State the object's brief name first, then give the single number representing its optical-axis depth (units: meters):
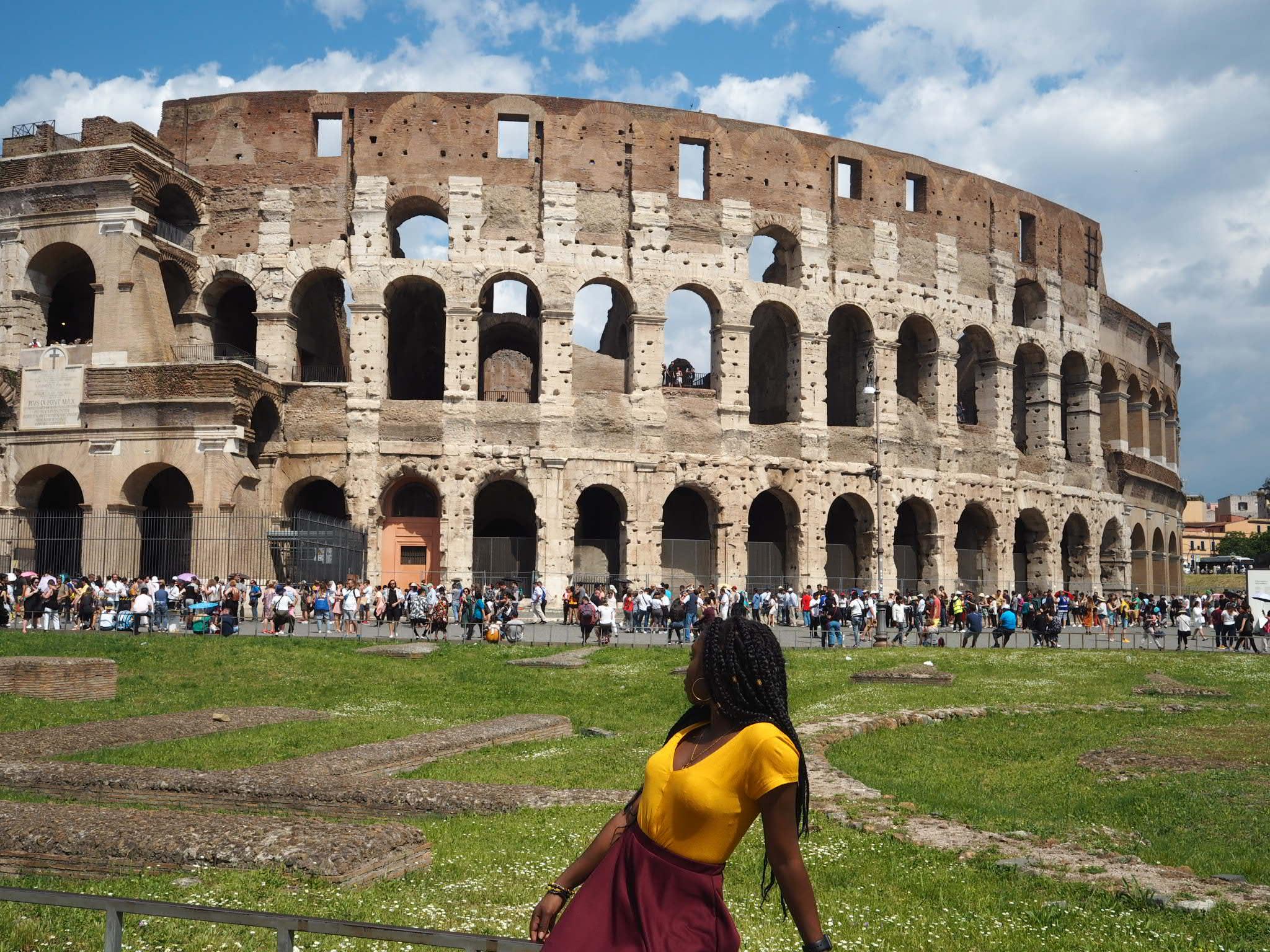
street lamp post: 30.83
